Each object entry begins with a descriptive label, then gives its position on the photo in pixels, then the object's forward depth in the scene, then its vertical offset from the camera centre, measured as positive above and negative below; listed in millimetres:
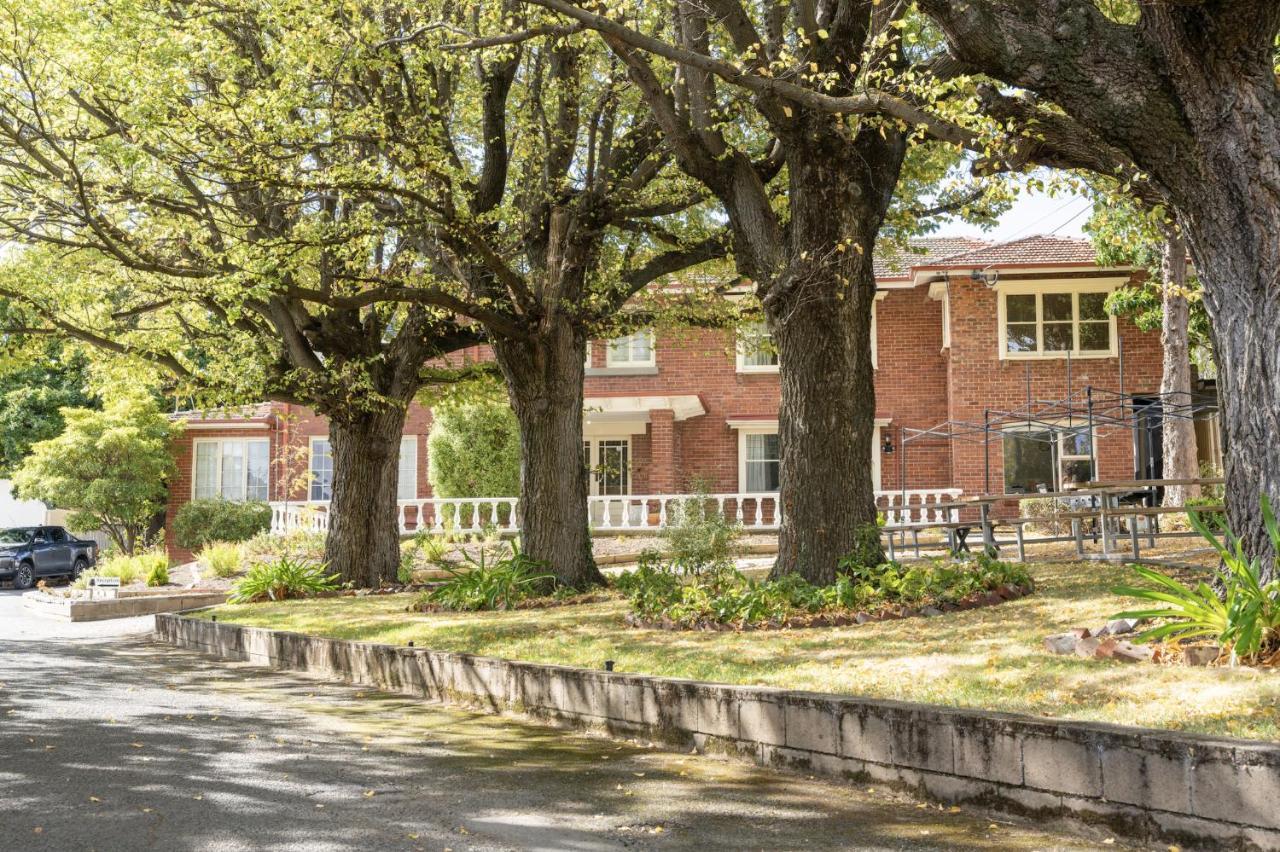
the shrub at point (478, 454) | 29031 +1082
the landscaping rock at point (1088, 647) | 7574 -980
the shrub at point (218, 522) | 32875 -494
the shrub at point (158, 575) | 23844 -1357
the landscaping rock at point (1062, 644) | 7895 -996
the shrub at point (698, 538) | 13984 -567
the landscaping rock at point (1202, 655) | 6926 -944
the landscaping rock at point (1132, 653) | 7222 -970
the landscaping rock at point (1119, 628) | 8102 -919
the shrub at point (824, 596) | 10617 -905
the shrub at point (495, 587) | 14484 -1048
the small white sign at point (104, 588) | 21625 -1458
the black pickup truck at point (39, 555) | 32688 -1304
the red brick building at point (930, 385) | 28031 +2609
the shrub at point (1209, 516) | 16109 -379
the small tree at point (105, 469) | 31516 +971
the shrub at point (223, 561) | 24391 -1142
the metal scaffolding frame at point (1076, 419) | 17875 +1310
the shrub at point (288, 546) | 24000 -888
